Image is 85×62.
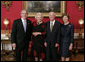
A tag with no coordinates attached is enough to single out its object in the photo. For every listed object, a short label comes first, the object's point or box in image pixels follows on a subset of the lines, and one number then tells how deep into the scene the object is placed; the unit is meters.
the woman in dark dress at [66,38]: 3.04
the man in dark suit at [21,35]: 2.86
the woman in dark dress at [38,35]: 3.04
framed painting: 4.77
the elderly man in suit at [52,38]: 3.03
